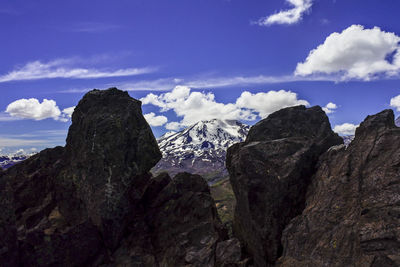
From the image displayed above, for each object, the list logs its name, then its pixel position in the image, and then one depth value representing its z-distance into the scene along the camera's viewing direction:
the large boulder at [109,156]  34.19
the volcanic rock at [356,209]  15.30
